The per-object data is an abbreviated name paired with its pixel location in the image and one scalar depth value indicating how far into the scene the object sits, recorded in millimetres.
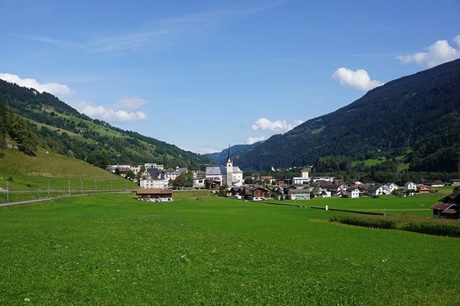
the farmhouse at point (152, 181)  172750
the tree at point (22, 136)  123875
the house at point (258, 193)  128875
